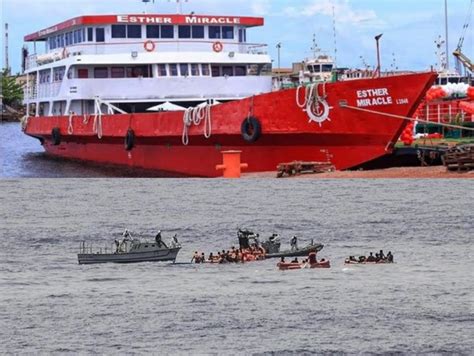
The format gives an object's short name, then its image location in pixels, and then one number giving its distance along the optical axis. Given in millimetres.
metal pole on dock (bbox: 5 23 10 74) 139188
